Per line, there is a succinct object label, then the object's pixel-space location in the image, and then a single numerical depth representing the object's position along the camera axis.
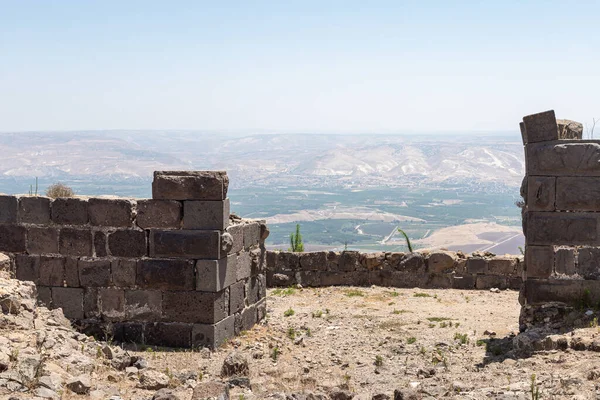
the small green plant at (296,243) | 18.22
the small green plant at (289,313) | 12.49
